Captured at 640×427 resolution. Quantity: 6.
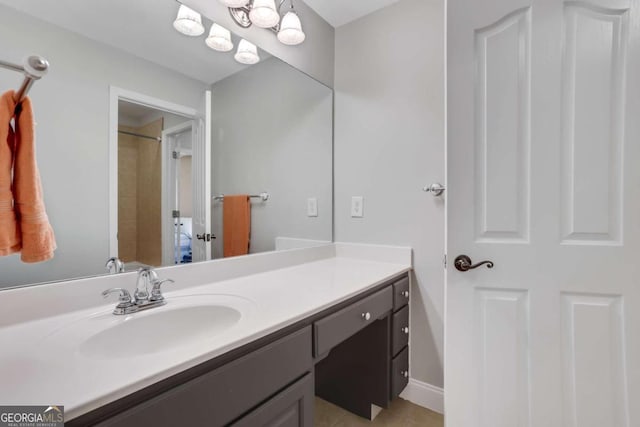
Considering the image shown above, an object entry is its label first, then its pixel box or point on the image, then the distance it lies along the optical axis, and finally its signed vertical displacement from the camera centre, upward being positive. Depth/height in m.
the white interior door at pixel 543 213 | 0.96 +0.00
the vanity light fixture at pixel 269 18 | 1.33 +0.95
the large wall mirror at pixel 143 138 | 0.84 +0.28
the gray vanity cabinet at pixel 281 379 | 0.55 -0.42
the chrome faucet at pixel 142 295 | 0.86 -0.27
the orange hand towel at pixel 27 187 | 0.58 +0.05
